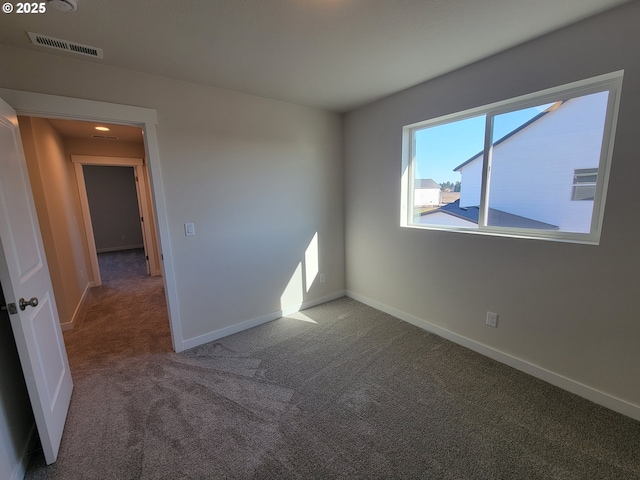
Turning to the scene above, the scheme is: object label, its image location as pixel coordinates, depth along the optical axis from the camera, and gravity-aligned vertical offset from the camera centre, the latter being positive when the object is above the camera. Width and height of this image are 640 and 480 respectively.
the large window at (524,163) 1.82 +0.20
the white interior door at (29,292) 1.42 -0.50
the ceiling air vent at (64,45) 1.70 +1.02
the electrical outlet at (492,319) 2.35 -1.12
